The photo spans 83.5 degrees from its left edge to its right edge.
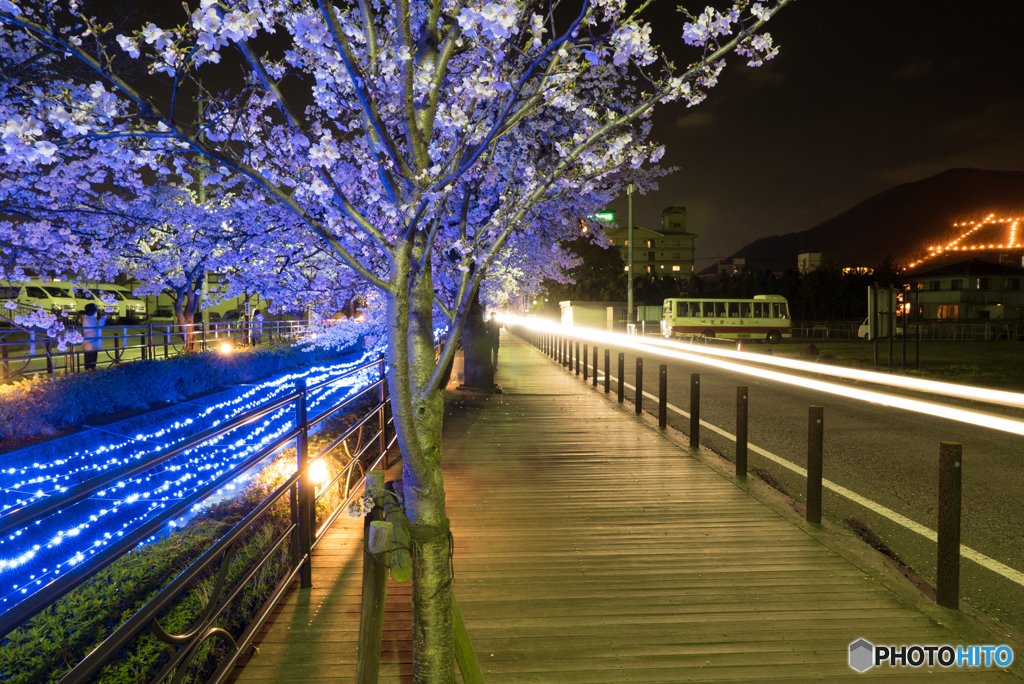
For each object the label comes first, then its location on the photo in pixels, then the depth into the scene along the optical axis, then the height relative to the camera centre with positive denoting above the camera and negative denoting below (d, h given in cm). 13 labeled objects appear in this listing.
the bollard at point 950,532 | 345 -135
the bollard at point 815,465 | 486 -131
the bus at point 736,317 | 3444 -38
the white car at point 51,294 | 2822 +130
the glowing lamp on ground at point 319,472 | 641 -180
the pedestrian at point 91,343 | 1370 -61
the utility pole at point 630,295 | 3125 +98
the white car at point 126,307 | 3262 +68
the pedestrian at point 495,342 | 2032 -106
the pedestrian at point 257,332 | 2374 -67
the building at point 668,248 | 11050 +1243
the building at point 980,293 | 5069 +141
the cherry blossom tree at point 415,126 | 262 +108
